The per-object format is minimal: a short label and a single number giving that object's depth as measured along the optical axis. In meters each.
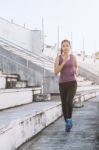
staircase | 4.78
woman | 6.98
